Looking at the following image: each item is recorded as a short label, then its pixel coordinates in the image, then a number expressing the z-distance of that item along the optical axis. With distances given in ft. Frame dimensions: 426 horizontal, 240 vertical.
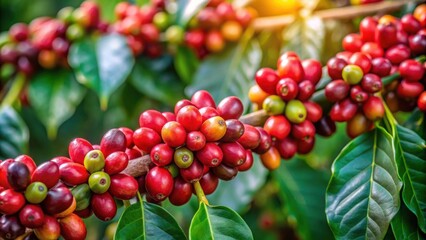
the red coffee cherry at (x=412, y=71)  3.19
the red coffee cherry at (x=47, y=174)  2.31
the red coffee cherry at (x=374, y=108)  3.07
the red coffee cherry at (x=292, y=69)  3.12
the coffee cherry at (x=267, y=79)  3.15
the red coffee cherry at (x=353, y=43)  3.52
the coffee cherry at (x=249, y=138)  2.76
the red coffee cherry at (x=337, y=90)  3.05
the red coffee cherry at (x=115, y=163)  2.50
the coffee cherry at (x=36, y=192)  2.26
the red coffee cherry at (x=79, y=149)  2.59
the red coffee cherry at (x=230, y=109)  2.83
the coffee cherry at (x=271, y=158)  3.15
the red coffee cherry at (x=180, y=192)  2.71
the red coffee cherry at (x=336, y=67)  3.14
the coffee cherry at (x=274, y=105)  3.08
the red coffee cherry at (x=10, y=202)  2.22
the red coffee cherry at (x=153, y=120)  2.75
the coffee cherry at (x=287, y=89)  3.03
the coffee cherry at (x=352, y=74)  3.03
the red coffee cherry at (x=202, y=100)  2.94
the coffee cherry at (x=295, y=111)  3.02
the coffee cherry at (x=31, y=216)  2.23
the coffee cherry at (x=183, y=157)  2.60
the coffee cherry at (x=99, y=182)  2.46
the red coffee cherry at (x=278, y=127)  3.02
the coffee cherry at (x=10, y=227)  2.24
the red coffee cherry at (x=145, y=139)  2.66
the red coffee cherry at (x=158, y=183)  2.55
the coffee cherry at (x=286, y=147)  3.17
